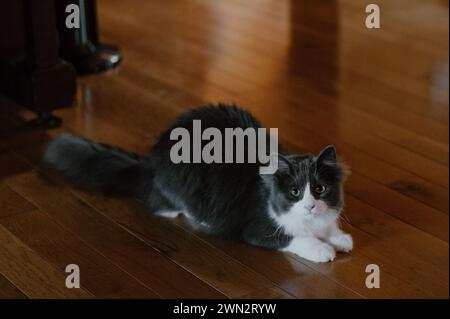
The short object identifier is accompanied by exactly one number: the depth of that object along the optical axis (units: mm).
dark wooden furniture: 2556
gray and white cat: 2205
